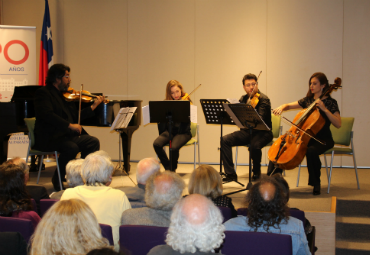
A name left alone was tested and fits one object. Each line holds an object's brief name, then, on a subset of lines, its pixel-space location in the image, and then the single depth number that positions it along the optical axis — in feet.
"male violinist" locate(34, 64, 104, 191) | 12.39
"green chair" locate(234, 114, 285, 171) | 15.07
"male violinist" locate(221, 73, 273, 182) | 13.51
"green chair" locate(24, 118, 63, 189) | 12.55
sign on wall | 18.54
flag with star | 19.07
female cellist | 11.85
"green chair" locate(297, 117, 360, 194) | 13.25
